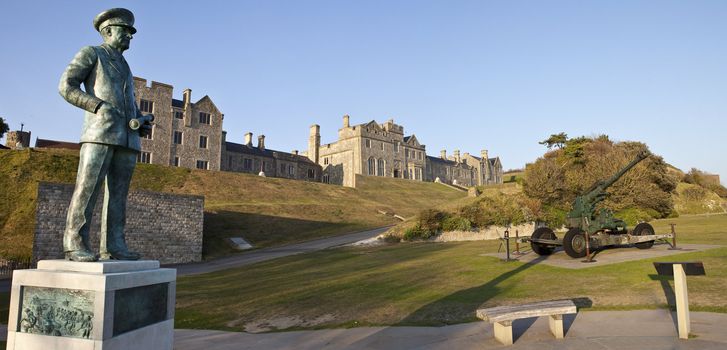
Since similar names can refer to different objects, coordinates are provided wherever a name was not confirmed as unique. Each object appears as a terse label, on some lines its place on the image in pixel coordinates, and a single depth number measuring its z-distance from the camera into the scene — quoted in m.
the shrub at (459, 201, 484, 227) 25.20
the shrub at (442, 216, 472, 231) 24.95
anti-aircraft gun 13.35
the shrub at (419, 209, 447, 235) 25.41
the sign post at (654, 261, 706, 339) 5.58
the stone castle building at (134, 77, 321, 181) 45.19
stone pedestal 3.45
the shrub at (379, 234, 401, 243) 25.84
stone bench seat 5.84
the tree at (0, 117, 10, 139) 38.84
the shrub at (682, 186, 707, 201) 35.74
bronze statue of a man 3.99
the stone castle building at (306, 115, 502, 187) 65.69
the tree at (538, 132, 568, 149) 38.38
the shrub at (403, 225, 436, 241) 25.36
